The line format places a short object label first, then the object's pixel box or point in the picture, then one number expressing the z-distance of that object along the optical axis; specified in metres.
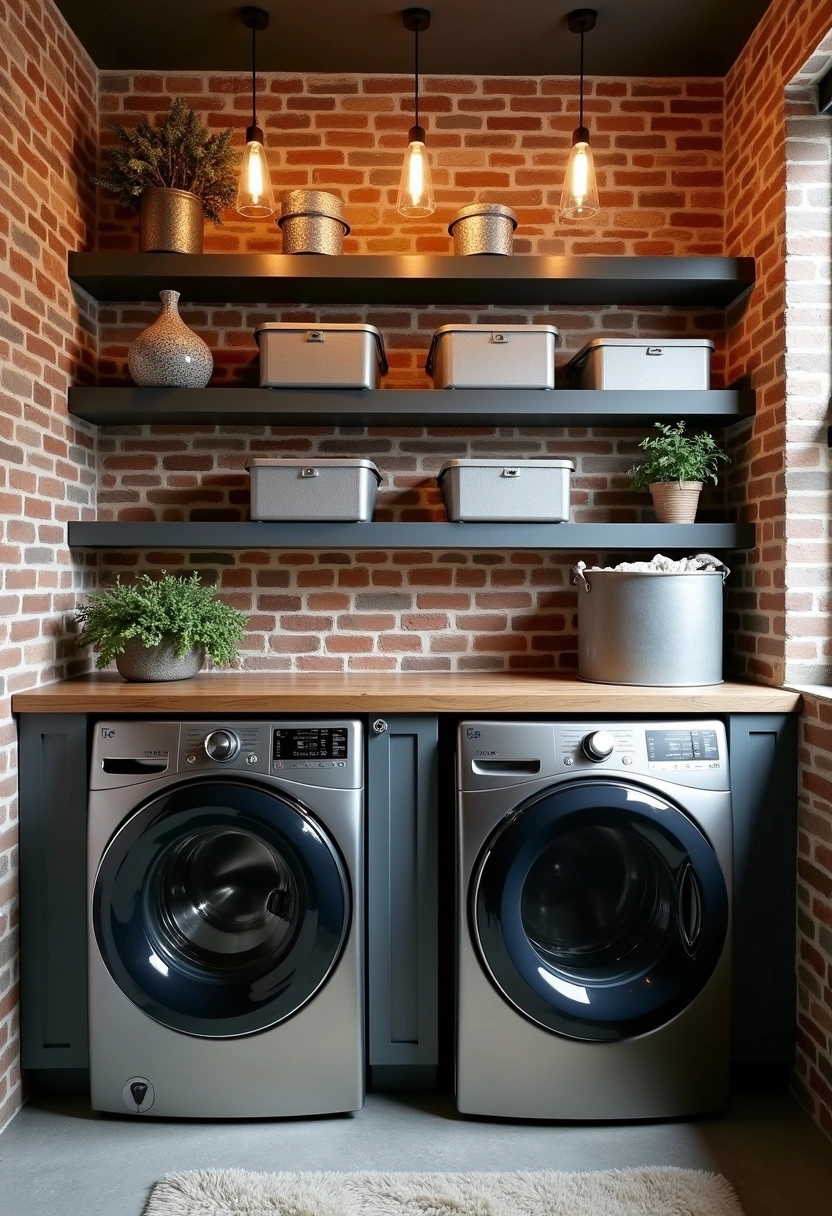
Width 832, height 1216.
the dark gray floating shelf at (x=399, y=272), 2.48
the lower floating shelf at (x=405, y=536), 2.45
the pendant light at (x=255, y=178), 2.43
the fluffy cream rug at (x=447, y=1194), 1.77
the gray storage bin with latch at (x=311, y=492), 2.41
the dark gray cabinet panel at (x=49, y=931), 2.15
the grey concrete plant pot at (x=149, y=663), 2.31
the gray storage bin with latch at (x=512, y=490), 2.41
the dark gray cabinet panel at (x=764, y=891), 2.17
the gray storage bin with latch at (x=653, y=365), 2.48
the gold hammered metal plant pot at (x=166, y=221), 2.48
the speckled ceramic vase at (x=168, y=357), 2.44
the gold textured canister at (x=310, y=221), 2.47
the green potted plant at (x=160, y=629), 2.26
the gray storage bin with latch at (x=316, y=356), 2.43
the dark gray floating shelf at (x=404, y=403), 2.46
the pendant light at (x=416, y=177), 2.39
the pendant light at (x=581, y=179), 2.43
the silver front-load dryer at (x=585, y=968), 2.06
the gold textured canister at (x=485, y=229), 2.49
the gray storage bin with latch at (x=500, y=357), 2.44
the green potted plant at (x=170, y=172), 2.48
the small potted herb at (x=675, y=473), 2.49
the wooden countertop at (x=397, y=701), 2.12
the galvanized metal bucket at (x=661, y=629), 2.28
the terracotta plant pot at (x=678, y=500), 2.52
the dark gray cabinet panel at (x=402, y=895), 2.15
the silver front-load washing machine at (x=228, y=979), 2.06
